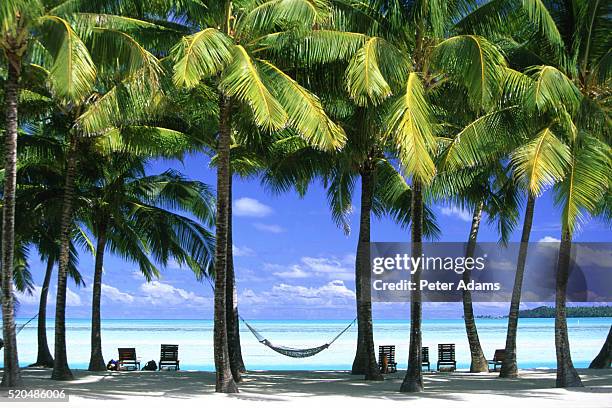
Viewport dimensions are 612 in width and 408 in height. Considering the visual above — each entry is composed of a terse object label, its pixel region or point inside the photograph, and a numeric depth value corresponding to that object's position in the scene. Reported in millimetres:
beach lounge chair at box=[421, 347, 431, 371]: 23656
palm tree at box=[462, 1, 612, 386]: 13711
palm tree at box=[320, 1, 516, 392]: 13414
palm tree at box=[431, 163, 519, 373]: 19781
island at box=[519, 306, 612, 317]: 61103
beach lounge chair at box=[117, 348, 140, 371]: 23100
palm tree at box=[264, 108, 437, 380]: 17266
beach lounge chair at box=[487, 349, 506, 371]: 22669
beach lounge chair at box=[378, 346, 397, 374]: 20719
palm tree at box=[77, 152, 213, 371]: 20359
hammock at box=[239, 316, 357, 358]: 20531
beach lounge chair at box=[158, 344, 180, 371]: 23203
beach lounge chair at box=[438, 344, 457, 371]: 22859
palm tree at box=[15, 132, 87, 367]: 18969
